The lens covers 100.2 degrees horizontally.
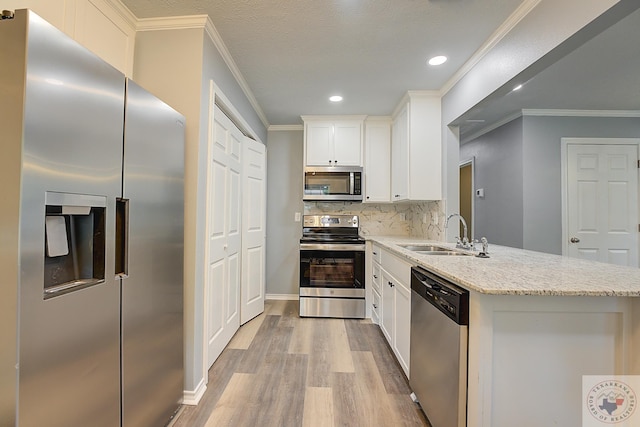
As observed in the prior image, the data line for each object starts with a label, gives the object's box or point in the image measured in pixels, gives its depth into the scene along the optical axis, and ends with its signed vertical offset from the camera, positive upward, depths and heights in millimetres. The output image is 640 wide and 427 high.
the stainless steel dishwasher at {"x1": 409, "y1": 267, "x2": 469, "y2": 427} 1142 -647
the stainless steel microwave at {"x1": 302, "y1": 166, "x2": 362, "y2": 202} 3328 +416
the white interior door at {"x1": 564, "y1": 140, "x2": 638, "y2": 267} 3094 +183
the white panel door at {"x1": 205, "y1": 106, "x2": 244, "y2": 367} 2022 -174
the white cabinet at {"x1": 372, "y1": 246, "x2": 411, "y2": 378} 1877 -717
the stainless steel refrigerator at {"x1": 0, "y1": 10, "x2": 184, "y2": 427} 774 -96
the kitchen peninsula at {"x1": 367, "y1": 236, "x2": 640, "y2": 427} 1063 -530
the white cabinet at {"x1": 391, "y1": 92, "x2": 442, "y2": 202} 2762 +736
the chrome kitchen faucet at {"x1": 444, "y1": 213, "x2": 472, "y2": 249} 2149 -221
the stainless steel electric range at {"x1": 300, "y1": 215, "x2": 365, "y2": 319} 3066 -729
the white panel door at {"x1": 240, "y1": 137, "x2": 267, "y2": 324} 2857 -158
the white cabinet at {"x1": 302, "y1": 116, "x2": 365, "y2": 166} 3393 +968
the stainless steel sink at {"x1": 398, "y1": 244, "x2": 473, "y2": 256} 2098 -283
